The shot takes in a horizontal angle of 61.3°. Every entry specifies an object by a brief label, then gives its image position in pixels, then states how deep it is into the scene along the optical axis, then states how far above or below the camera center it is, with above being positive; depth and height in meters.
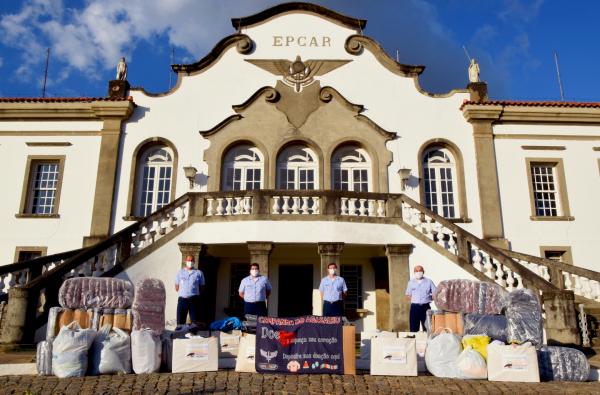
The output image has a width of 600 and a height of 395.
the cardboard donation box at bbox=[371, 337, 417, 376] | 7.85 -0.61
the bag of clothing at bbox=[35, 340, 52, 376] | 7.55 -0.66
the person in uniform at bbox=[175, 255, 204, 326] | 10.05 +0.51
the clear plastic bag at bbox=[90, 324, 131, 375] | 7.63 -0.55
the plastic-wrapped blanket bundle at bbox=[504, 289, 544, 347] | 8.23 -0.01
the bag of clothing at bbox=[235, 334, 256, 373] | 7.91 -0.59
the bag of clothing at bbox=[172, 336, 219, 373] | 7.84 -0.59
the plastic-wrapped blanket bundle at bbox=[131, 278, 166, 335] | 8.23 +0.16
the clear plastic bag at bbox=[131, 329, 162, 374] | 7.79 -0.55
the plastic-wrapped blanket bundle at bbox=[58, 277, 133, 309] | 8.30 +0.36
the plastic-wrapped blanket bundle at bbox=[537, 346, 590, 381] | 7.92 -0.74
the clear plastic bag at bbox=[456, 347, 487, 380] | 7.68 -0.74
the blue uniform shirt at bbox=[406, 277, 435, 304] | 10.26 +0.51
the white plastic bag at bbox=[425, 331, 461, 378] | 7.82 -0.58
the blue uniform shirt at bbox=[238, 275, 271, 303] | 10.38 +0.55
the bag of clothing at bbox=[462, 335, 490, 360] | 7.89 -0.40
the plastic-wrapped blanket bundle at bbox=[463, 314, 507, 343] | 8.32 -0.14
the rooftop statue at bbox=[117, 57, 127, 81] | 17.75 +8.41
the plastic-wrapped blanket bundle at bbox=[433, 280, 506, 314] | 8.74 +0.34
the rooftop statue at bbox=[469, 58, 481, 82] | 17.78 +8.43
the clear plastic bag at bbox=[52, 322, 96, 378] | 7.41 -0.52
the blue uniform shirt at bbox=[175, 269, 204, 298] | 10.11 +0.67
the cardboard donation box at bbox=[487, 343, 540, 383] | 7.64 -0.69
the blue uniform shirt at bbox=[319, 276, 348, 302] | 10.55 +0.57
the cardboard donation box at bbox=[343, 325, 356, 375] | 7.80 -0.51
